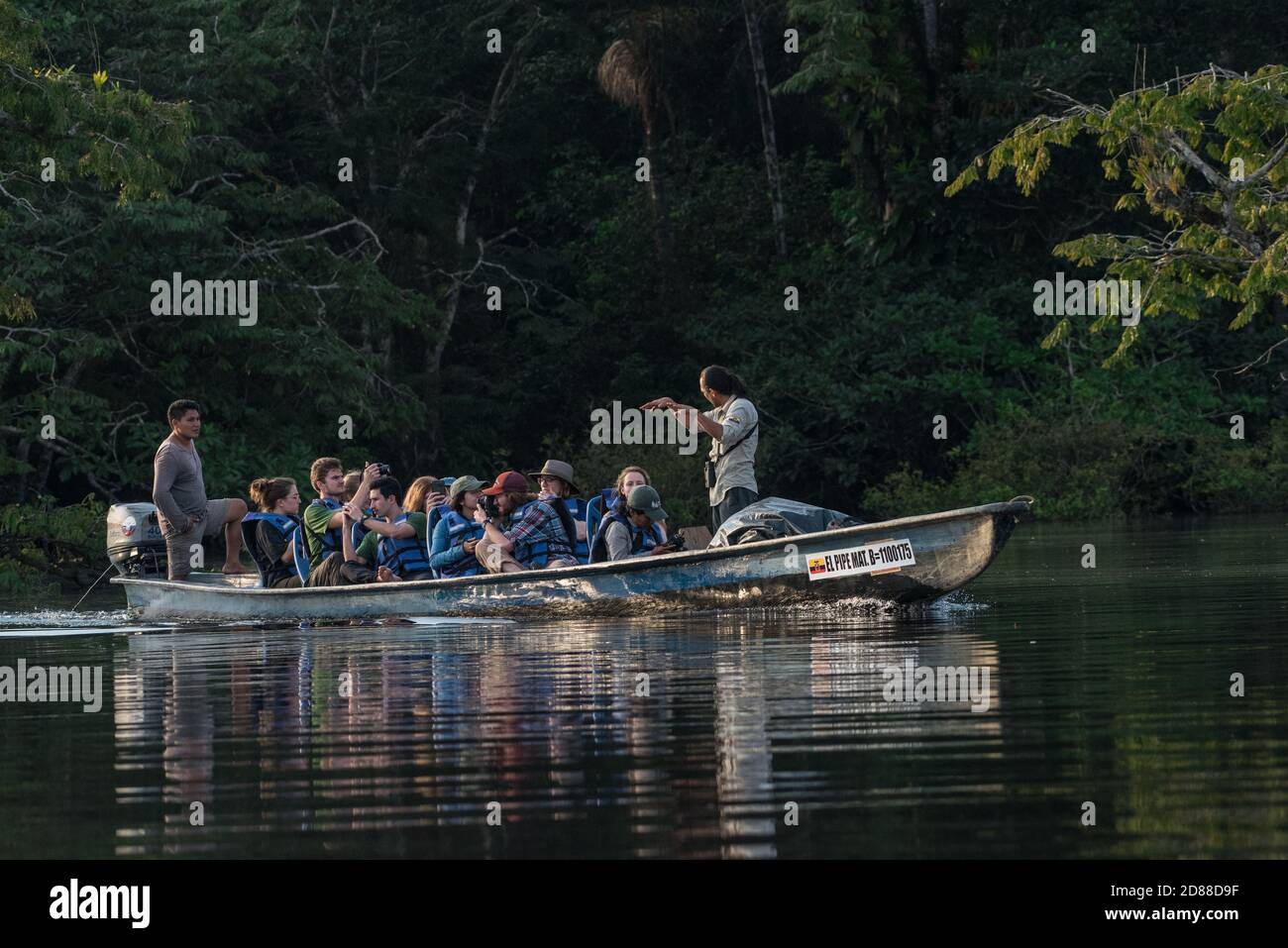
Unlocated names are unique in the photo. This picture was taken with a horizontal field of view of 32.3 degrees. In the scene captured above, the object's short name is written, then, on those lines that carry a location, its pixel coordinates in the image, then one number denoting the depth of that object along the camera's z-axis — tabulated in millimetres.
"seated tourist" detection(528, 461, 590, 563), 16672
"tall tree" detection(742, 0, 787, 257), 43125
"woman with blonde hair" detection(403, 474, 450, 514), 17531
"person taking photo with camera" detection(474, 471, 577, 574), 16781
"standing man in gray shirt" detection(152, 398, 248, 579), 16828
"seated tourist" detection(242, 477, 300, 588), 17234
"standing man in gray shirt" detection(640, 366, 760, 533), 15281
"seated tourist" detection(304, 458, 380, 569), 17141
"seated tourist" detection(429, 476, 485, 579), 17031
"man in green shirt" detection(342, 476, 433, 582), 17203
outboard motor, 18922
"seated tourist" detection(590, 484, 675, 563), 16047
